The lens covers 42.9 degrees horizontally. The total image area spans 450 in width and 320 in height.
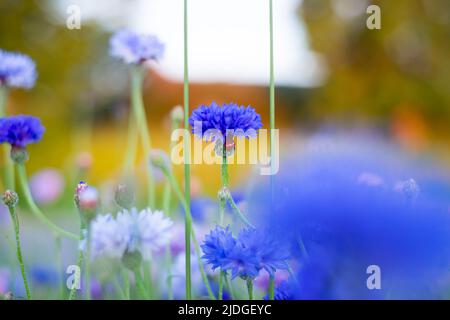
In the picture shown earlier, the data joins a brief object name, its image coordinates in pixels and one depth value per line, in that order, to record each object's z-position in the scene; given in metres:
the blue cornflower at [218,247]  0.51
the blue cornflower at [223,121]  0.53
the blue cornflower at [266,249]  0.51
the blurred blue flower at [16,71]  0.70
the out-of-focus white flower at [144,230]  0.51
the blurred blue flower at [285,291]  0.59
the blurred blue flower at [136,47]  0.68
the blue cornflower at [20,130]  0.59
